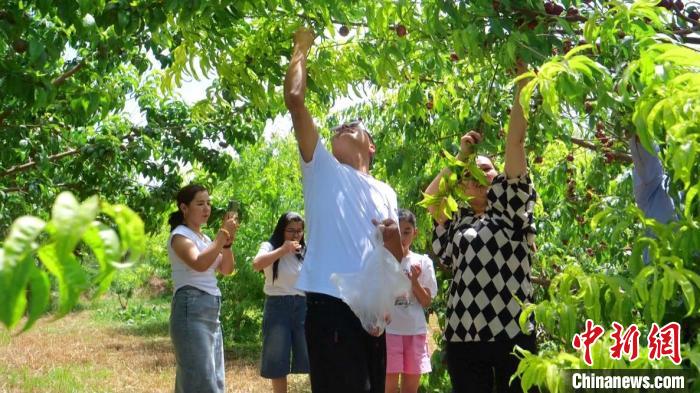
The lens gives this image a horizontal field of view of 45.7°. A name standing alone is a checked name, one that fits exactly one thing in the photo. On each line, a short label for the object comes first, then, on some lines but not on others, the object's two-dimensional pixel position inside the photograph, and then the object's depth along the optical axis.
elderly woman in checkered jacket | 3.35
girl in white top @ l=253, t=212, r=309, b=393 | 5.81
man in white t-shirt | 2.86
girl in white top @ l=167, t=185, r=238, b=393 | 4.23
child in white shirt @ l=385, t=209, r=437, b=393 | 5.35
